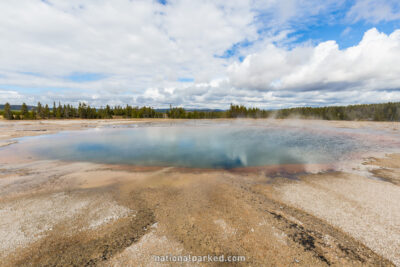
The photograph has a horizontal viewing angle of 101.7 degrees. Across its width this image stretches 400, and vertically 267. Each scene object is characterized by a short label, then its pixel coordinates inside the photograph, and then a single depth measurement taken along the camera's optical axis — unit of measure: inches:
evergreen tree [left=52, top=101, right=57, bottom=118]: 3875.0
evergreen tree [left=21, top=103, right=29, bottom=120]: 3248.0
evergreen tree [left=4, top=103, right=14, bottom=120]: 2908.5
